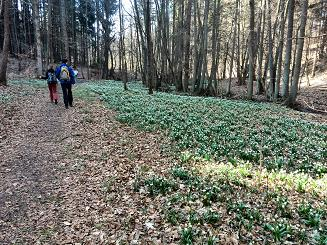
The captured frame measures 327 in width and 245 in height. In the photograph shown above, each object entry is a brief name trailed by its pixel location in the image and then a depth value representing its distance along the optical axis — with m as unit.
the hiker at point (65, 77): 15.15
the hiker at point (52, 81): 16.55
